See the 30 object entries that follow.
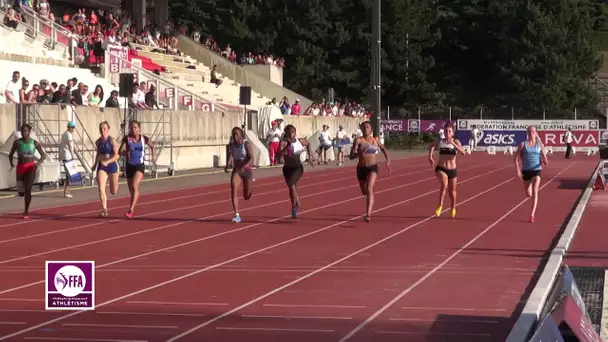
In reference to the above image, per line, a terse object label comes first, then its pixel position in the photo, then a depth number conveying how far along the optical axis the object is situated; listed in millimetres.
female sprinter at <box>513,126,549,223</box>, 22219
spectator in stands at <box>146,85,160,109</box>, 38562
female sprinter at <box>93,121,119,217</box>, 22172
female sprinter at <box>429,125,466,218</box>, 22859
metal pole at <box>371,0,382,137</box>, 51906
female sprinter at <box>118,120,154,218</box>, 22375
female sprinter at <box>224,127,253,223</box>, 21594
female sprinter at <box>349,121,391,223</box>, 21750
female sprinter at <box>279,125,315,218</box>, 22484
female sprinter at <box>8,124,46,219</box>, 22094
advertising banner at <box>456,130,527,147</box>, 71562
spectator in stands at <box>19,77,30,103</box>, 30641
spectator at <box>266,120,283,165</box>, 45469
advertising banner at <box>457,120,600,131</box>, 71938
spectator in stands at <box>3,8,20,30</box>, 37750
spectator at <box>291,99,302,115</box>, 54281
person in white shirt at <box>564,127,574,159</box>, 62722
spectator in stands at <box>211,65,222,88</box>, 52344
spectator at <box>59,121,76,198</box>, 27766
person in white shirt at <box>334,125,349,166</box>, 49031
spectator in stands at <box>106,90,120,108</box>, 35375
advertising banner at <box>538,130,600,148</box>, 70250
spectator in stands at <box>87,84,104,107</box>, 34491
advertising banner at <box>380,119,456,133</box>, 75312
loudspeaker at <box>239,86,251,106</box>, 41375
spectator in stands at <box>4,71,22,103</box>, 30766
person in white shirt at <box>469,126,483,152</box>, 71312
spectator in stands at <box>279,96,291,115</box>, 52250
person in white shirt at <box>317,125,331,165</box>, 49031
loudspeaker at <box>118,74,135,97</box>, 32656
